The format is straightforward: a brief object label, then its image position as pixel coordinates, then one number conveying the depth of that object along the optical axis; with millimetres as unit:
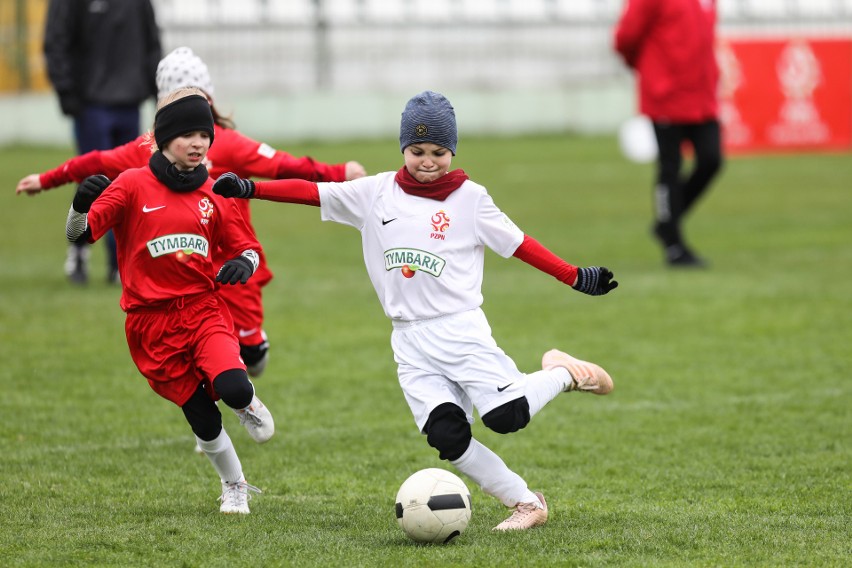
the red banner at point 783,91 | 47875
